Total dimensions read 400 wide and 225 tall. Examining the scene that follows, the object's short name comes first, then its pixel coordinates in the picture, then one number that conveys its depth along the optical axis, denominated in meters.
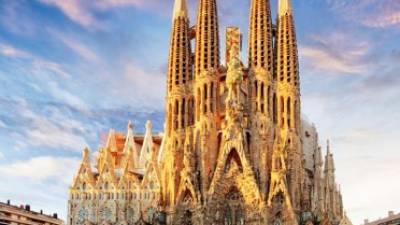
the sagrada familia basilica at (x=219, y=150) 70.25
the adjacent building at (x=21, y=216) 88.38
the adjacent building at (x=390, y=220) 87.40
